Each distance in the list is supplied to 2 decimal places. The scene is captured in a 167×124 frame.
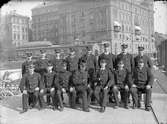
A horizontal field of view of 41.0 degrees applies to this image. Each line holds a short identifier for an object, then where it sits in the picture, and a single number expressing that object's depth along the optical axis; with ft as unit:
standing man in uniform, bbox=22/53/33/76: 16.44
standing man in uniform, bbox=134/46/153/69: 15.81
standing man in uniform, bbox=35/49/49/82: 16.93
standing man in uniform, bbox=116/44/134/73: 15.97
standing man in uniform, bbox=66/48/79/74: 16.65
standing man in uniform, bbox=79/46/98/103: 16.50
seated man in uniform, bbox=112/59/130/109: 15.16
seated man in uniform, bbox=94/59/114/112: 15.14
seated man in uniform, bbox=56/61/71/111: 15.47
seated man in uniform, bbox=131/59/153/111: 14.79
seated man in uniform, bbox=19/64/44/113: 15.42
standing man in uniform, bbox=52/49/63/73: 16.43
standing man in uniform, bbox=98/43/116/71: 16.11
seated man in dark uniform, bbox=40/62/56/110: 15.86
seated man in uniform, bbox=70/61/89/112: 15.11
